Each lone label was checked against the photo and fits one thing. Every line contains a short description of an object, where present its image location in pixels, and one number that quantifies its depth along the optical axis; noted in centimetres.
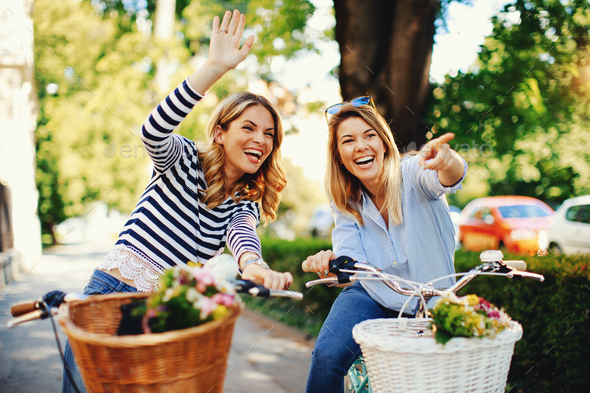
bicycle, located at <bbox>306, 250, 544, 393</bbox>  162
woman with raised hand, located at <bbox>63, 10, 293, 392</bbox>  184
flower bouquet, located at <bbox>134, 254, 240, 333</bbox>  124
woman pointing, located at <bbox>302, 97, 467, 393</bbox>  204
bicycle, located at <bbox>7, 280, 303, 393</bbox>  116
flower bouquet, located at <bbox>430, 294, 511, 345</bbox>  139
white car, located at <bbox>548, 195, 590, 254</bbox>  927
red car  1134
